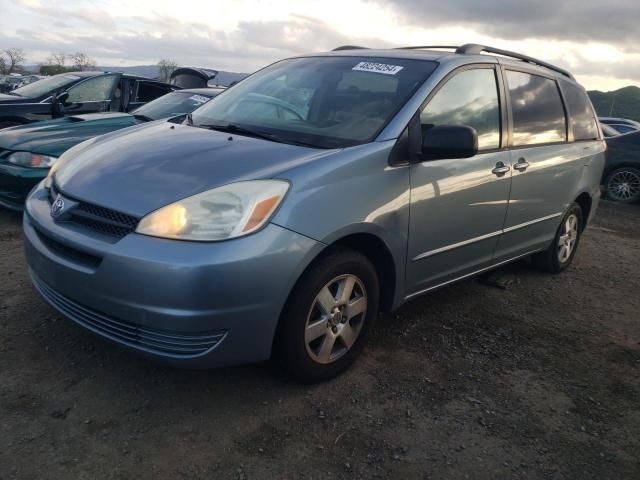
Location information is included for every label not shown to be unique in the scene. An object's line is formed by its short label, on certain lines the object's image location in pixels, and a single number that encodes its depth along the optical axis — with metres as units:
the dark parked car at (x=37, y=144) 4.84
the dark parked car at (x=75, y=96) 6.79
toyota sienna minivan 2.24
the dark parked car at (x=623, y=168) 9.65
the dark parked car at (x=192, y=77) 10.14
